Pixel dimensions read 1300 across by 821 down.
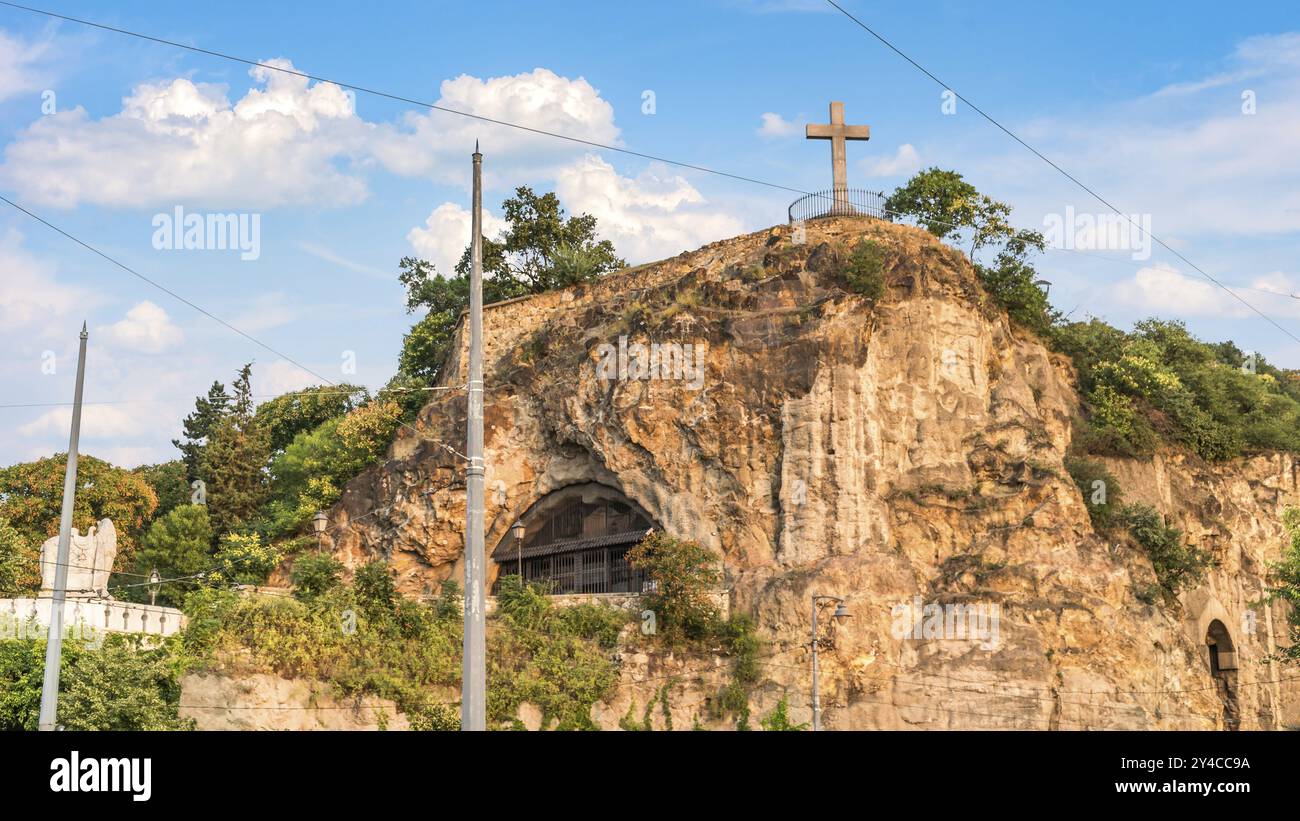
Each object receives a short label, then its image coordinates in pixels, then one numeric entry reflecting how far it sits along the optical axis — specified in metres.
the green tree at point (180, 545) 45.69
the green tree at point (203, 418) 64.31
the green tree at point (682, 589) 31.47
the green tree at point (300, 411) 52.69
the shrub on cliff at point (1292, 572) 30.63
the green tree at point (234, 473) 52.12
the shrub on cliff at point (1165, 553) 33.97
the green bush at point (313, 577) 32.66
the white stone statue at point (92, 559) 31.97
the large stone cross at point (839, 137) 37.06
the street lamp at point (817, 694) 25.62
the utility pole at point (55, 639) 21.08
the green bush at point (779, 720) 29.41
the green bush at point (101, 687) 28.09
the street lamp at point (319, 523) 34.41
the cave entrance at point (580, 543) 35.47
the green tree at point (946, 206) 39.38
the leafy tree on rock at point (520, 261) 44.91
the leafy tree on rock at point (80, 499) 44.56
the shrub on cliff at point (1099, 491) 34.19
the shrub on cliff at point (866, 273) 33.53
